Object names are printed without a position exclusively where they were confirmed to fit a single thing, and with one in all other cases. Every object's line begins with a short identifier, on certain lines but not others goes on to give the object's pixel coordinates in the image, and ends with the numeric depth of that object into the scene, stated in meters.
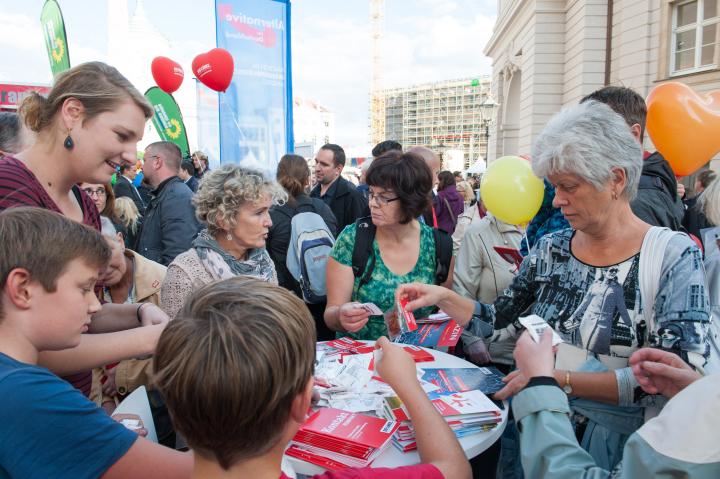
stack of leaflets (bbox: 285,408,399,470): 1.47
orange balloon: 3.08
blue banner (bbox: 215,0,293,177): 5.83
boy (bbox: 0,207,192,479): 1.05
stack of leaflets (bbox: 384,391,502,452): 1.60
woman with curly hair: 2.49
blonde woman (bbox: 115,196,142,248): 4.79
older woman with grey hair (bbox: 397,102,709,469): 1.66
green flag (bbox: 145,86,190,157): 7.47
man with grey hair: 4.23
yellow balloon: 3.03
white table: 1.48
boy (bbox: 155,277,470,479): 0.94
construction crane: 103.44
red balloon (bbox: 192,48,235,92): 5.51
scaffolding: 105.25
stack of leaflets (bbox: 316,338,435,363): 2.33
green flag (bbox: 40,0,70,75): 6.18
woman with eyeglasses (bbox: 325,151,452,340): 2.89
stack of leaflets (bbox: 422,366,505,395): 2.00
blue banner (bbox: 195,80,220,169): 6.43
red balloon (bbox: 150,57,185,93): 7.14
